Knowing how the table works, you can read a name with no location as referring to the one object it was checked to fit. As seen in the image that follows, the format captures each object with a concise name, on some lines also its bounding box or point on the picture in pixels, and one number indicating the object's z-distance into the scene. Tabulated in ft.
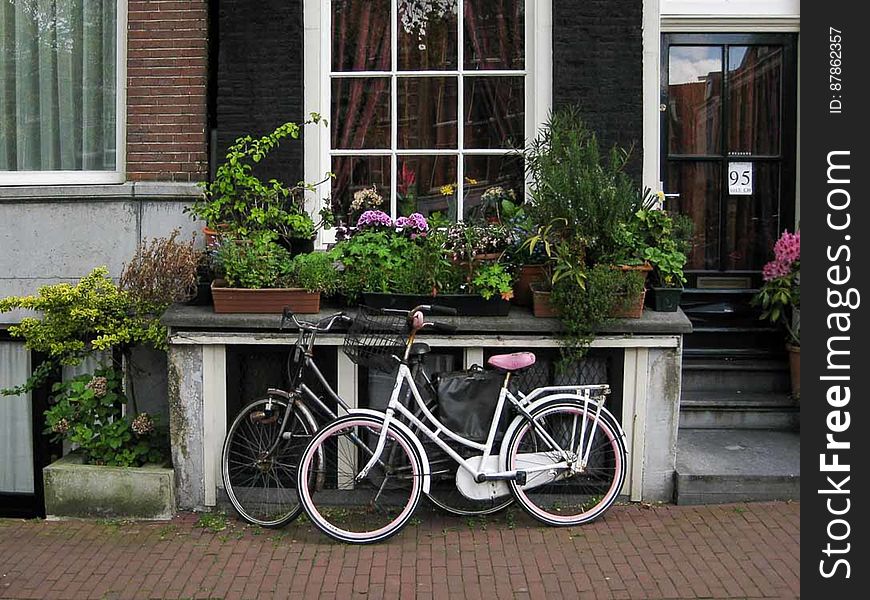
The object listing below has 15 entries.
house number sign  26.14
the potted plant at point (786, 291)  24.40
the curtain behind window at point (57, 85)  25.11
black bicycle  19.90
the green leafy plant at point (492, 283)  20.56
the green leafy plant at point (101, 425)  21.54
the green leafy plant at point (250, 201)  22.25
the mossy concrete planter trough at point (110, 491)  21.01
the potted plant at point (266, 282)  20.90
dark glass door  25.96
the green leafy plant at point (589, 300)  20.08
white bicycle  19.29
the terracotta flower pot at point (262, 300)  20.85
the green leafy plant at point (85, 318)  21.61
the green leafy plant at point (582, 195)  20.53
